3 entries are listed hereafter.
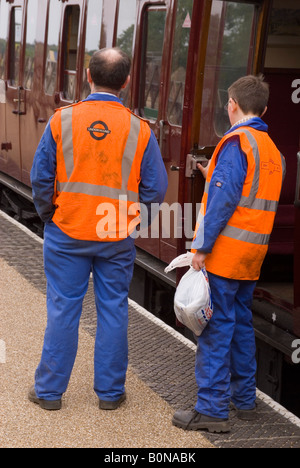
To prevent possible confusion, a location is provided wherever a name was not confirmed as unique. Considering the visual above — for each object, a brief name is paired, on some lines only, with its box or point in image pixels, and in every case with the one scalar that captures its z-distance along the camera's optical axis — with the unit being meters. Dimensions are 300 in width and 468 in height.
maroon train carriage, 8.95
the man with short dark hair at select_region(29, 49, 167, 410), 6.82
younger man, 6.68
